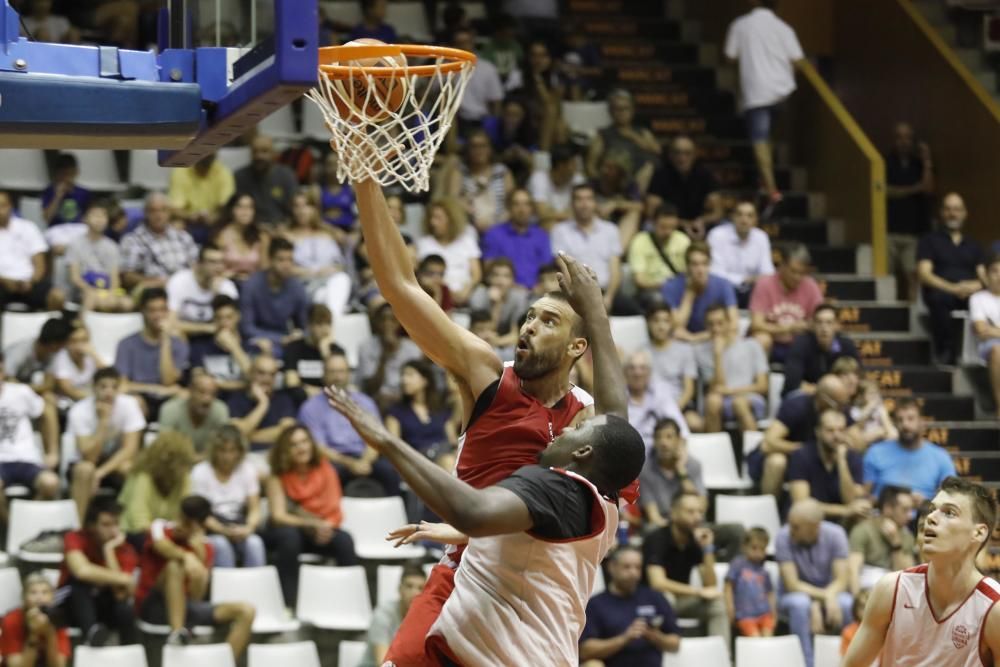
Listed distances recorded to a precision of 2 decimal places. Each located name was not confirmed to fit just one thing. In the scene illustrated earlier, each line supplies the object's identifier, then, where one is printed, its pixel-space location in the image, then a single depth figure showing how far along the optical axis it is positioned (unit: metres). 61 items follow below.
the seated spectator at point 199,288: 12.11
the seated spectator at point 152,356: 11.52
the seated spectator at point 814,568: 11.03
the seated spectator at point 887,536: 11.36
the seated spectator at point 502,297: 12.57
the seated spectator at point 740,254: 13.96
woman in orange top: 10.95
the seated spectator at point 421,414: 11.43
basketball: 5.89
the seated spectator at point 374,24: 14.88
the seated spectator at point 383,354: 11.84
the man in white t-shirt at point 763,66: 15.60
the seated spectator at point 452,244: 13.00
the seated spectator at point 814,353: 12.82
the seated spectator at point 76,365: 11.38
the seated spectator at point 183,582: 10.34
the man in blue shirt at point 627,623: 10.37
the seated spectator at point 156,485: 10.67
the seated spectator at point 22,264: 12.03
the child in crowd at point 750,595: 10.94
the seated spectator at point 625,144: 14.87
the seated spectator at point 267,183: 13.34
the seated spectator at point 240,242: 12.62
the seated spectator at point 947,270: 14.23
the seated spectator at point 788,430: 12.02
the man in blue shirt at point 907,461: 12.03
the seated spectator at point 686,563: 11.02
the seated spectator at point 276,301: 12.16
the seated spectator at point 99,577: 10.26
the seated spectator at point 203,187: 13.24
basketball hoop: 5.79
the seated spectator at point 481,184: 13.81
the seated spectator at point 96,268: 12.16
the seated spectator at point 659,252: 13.58
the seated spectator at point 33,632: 9.98
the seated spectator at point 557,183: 14.14
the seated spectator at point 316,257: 12.70
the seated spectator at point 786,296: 13.44
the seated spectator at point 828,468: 11.78
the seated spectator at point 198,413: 11.15
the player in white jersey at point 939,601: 6.34
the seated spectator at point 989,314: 13.52
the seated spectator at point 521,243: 13.31
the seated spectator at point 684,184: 14.77
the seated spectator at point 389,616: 10.14
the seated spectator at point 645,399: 11.96
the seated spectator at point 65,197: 12.88
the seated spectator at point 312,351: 11.90
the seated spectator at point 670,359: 12.55
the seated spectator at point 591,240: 13.43
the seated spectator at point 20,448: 10.79
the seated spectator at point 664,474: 11.50
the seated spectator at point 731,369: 12.62
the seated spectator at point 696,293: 13.02
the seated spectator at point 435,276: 12.19
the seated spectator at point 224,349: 11.82
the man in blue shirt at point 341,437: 11.40
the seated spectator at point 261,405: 11.45
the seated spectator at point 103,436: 10.85
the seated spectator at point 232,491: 10.77
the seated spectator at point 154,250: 12.41
